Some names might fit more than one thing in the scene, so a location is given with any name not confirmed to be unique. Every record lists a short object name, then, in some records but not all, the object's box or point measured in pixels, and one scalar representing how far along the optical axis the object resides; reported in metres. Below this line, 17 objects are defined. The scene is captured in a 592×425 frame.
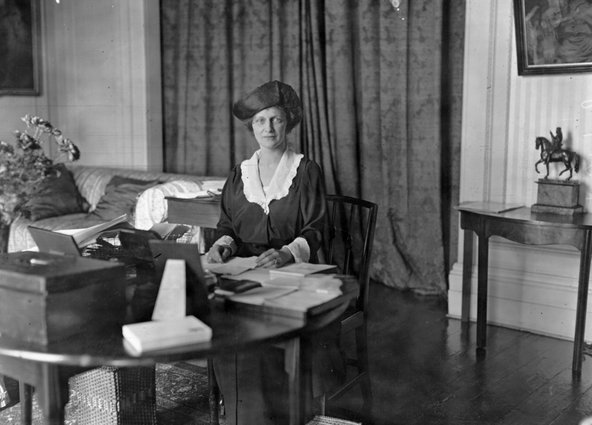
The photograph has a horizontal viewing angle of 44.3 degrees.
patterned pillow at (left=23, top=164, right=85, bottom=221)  5.58
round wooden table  1.55
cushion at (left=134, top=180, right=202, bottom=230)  4.98
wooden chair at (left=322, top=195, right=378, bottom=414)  2.86
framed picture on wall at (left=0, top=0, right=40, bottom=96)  6.23
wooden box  1.63
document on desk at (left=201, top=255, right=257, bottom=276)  2.17
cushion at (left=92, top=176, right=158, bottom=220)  5.40
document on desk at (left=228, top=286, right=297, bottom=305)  1.83
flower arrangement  2.18
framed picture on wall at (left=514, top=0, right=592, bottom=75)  3.90
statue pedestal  3.82
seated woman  2.76
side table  3.53
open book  2.25
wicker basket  2.71
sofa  5.04
